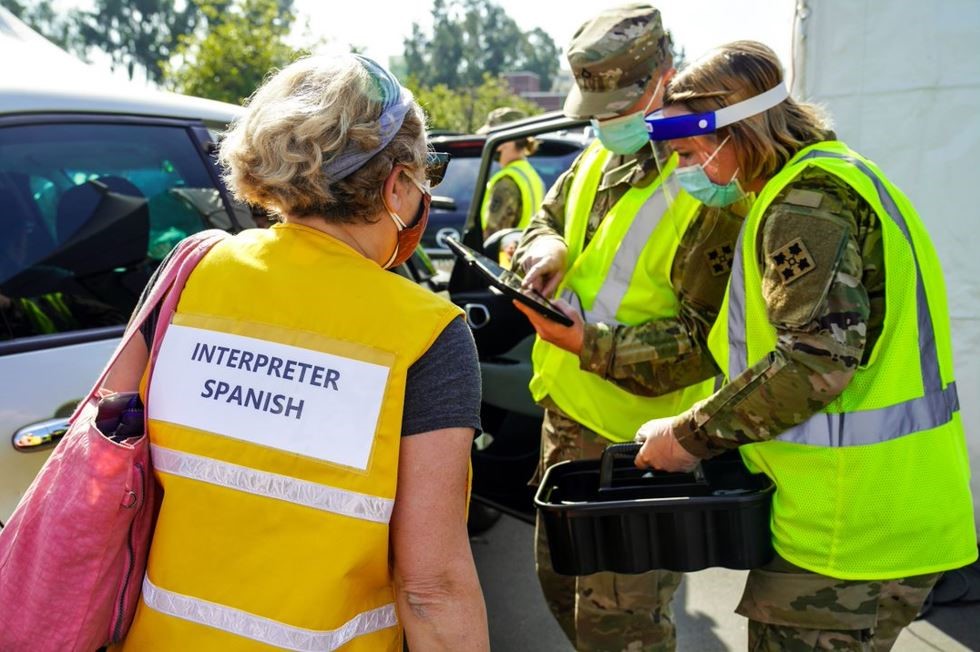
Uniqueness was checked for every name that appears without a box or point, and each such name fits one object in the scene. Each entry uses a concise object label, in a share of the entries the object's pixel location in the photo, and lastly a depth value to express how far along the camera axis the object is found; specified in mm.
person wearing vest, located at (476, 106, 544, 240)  4746
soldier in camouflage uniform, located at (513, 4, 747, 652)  2150
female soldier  1592
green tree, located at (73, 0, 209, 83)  54031
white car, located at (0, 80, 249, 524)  2014
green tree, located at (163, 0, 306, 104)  17016
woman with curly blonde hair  1207
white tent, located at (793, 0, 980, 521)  3008
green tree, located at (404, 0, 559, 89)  76250
